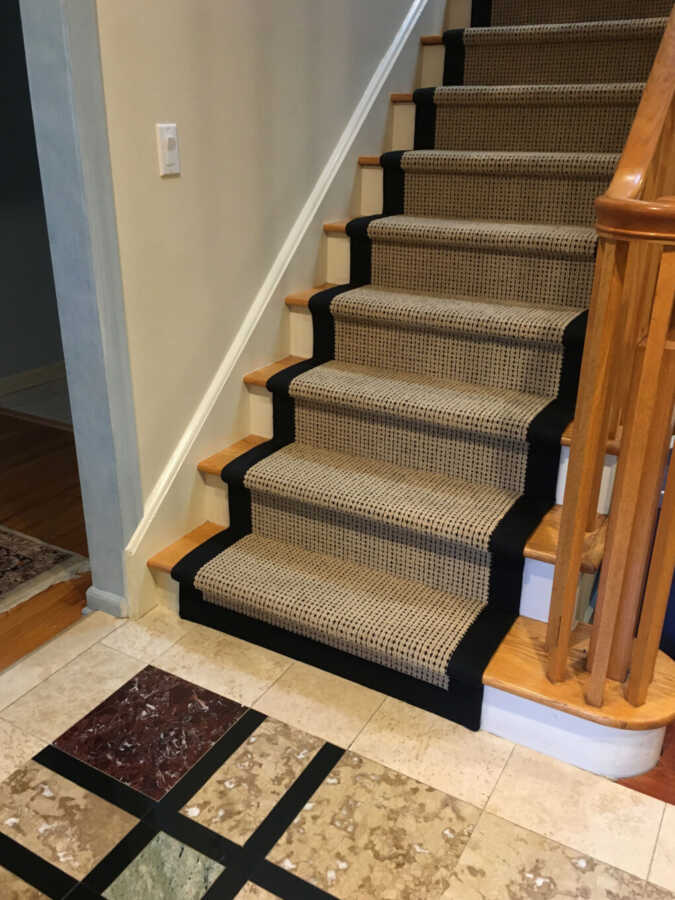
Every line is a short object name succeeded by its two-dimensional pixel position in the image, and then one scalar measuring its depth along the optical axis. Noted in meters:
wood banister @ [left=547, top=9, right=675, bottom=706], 1.27
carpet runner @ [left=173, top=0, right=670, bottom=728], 1.80
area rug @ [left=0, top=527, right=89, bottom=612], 2.19
